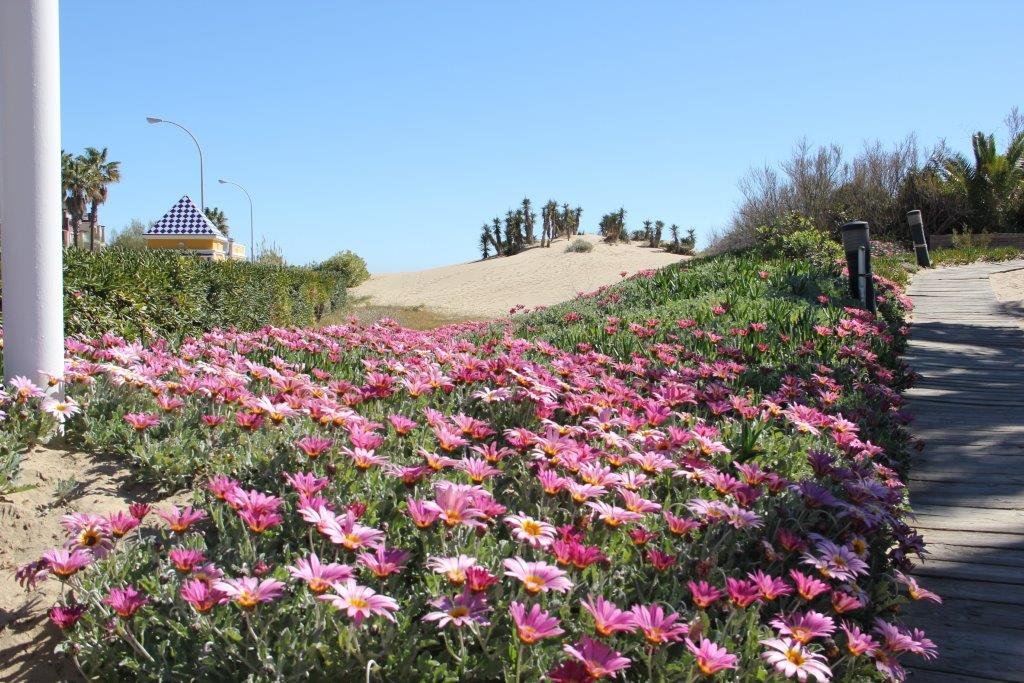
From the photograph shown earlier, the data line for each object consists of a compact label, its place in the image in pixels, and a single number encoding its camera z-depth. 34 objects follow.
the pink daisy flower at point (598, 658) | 1.44
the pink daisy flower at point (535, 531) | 1.82
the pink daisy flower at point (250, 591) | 1.55
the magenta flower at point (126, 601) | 1.63
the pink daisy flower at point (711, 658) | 1.50
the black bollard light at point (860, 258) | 7.48
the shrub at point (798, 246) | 13.42
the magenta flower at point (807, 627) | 1.65
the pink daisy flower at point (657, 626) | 1.55
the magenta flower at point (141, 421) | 2.63
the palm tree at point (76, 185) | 51.38
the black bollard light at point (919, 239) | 18.05
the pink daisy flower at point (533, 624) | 1.50
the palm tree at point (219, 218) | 66.38
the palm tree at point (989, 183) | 26.17
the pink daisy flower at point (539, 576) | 1.61
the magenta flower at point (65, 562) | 1.73
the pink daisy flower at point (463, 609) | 1.53
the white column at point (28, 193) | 3.15
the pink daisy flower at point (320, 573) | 1.54
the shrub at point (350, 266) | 32.19
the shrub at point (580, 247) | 34.75
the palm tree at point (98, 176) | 53.59
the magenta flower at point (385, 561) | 1.68
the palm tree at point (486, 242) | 40.91
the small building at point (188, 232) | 27.23
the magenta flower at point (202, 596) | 1.58
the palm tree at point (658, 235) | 37.56
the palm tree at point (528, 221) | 39.69
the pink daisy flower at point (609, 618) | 1.52
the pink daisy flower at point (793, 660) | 1.56
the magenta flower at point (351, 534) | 1.72
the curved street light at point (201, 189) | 27.47
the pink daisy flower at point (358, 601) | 1.51
